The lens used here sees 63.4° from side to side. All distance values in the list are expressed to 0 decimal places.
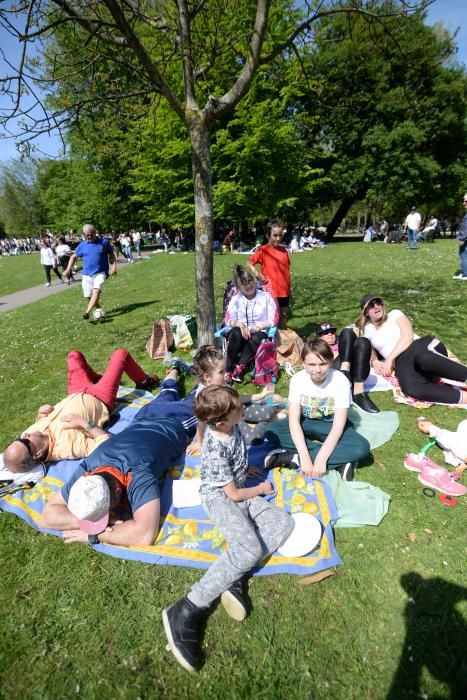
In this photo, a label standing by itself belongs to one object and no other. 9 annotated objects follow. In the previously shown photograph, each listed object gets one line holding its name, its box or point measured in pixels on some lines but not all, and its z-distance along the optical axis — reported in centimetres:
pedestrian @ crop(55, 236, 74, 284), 2074
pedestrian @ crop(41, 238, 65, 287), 1775
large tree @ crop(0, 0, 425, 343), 486
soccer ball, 980
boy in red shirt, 688
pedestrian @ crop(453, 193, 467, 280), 1087
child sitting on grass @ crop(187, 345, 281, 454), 414
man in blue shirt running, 973
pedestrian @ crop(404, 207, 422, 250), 2172
